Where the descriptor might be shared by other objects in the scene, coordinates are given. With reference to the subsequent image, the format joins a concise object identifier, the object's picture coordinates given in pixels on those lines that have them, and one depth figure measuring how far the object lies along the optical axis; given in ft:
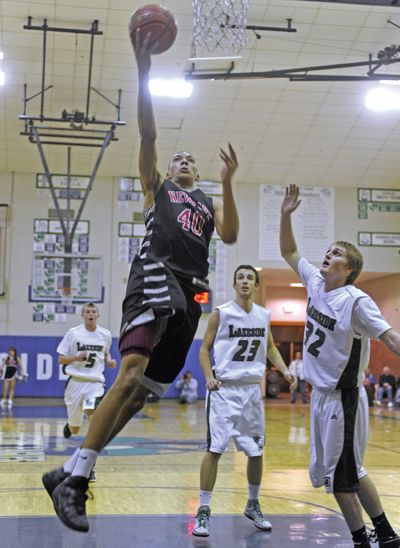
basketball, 14.19
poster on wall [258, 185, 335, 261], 73.97
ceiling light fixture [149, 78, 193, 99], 58.29
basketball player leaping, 12.87
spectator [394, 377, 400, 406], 71.67
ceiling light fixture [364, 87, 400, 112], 60.13
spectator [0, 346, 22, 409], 63.62
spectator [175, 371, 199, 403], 70.74
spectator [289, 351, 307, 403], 75.51
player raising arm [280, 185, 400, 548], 15.40
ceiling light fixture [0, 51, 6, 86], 56.93
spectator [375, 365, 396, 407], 74.59
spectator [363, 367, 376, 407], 74.79
